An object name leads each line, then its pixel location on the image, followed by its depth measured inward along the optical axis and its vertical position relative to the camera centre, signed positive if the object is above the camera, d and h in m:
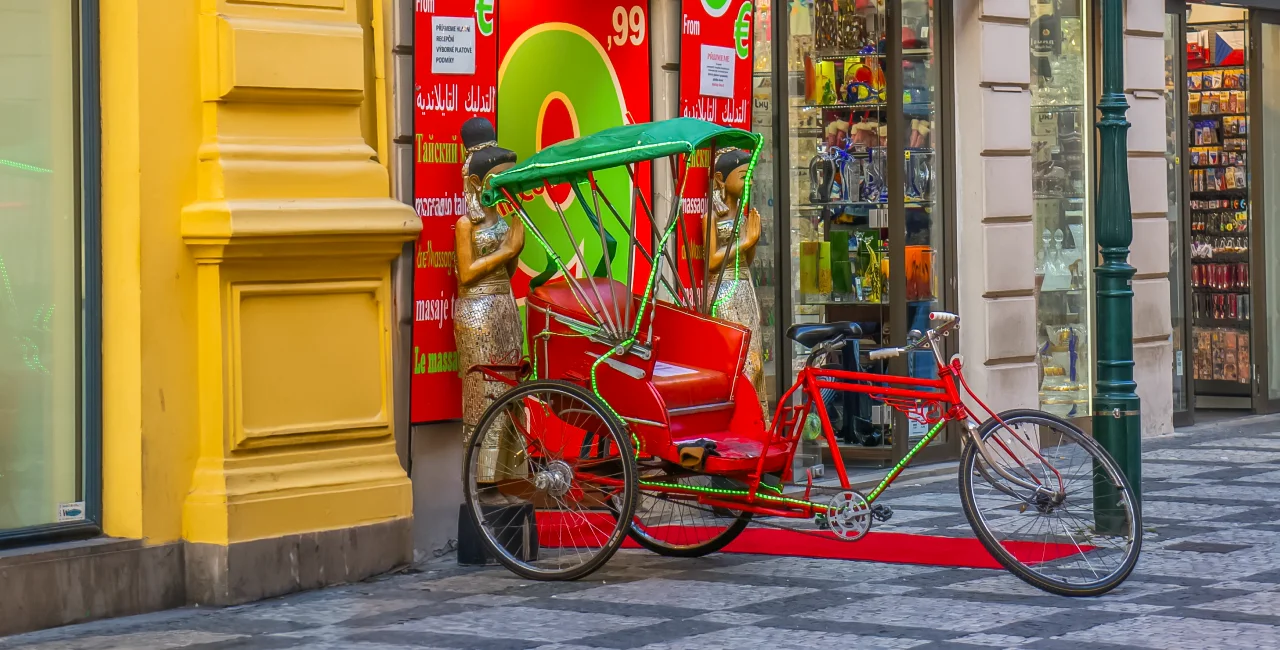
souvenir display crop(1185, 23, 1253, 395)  16.42 +0.91
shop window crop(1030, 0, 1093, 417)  13.86 +0.85
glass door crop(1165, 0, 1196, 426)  15.31 +0.85
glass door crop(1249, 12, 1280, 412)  16.16 +0.98
